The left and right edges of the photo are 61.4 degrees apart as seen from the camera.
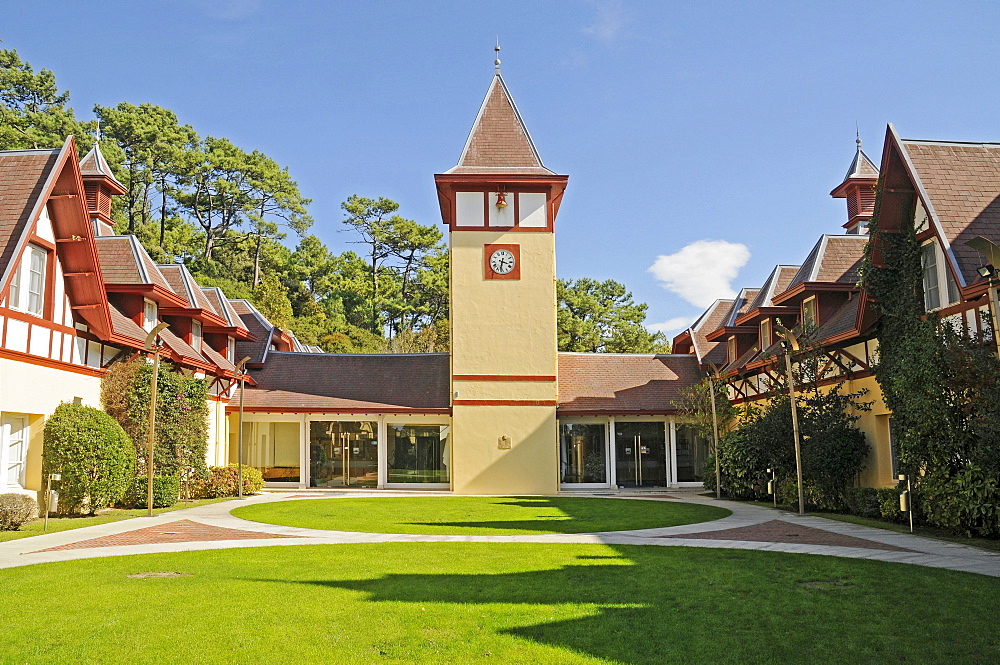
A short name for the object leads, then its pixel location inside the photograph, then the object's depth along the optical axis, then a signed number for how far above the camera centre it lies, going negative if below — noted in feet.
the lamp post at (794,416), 59.82 +2.07
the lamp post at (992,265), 35.09 +7.79
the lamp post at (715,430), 78.12 +1.54
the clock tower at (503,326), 91.45 +13.31
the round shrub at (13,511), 48.93 -3.23
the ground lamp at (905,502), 45.46 -3.16
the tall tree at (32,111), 138.41 +60.10
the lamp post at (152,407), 55.88 +3.10
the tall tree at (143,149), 155.22 +56.93
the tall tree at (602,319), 164.25 +25.84
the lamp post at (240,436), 73.26 +1.38
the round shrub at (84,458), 55.72 -0.24
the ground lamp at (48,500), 48.78 -2.62
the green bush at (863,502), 55.42 -3.83
